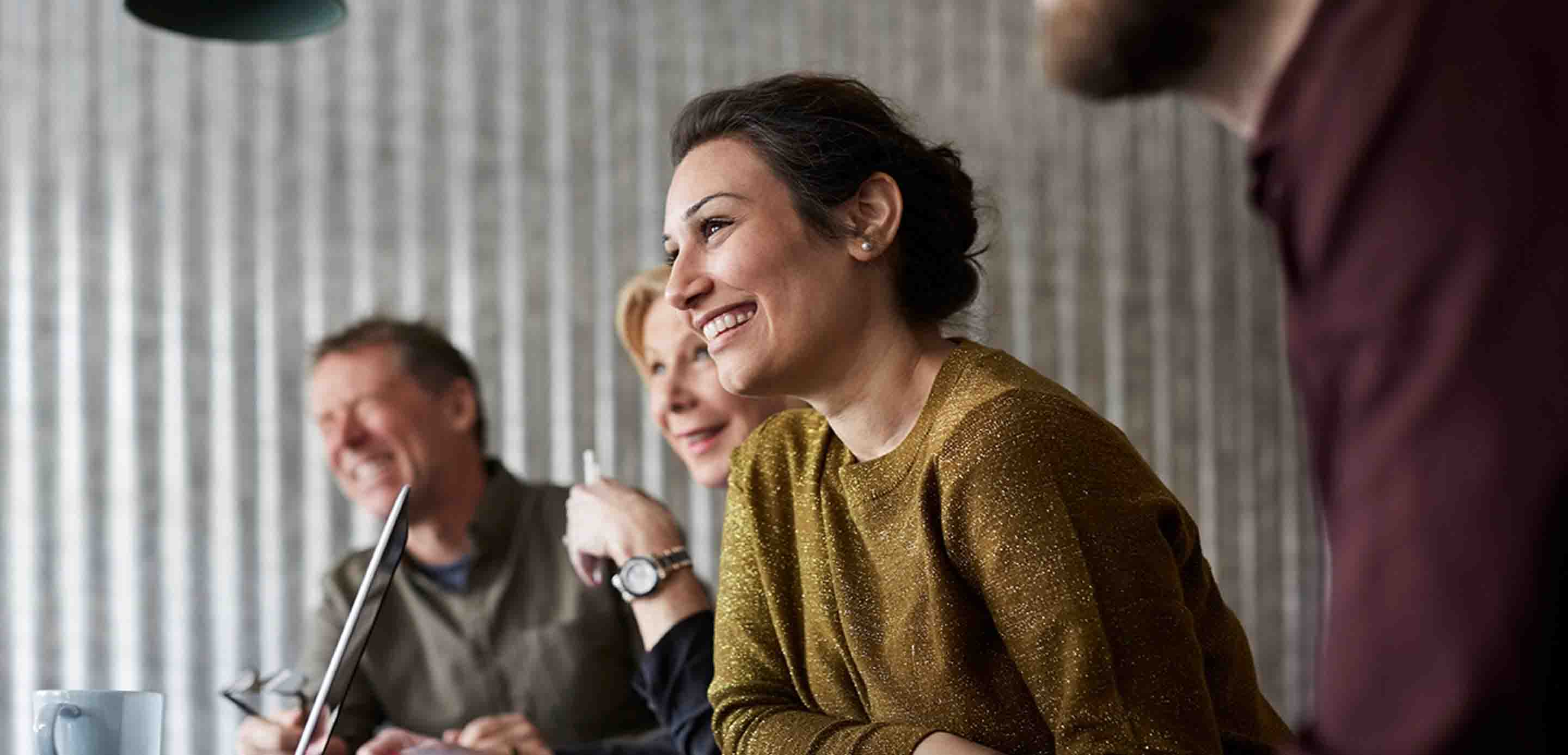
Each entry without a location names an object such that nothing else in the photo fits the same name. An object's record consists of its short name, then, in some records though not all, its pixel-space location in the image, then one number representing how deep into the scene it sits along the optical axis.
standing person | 0.71
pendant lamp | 2.57
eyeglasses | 2.06
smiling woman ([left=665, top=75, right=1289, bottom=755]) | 1.45
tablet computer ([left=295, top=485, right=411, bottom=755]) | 1.54
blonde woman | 2.05
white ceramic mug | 1.69
